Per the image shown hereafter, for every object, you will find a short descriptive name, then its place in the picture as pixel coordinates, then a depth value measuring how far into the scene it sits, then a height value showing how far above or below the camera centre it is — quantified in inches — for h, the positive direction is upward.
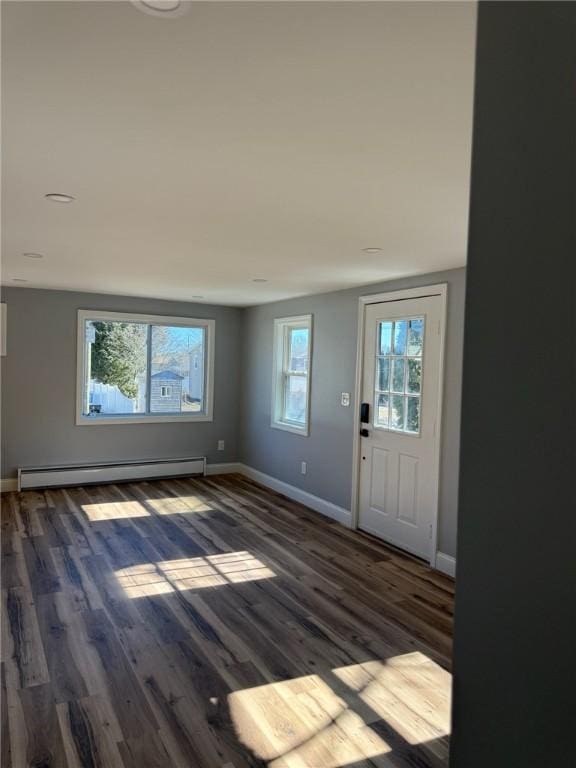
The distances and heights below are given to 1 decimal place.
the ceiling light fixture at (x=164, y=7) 46.1 +30.9
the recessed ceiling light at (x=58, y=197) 101.2 +30.7
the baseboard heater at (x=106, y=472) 241.0 -54.0
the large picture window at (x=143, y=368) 256.4 -3.9
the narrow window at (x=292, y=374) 236.7 -4.2
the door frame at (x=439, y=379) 164.6 -3.9
